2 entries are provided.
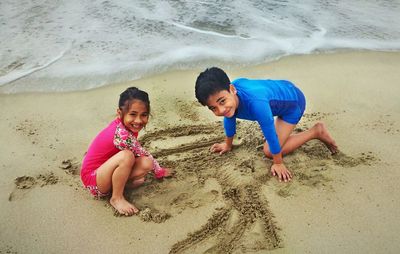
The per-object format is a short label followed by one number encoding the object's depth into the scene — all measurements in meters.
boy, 2.63
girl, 2.49
